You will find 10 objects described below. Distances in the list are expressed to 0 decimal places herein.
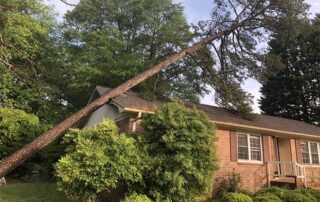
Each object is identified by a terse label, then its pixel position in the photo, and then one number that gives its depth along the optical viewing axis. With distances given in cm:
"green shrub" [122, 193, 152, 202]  844
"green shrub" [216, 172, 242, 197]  1259
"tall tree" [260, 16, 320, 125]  3002
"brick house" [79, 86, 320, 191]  1276
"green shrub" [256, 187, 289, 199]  1152
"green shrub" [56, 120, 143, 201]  816
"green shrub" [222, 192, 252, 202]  1027
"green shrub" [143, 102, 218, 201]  907
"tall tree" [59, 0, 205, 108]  2377
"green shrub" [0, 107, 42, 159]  1711
